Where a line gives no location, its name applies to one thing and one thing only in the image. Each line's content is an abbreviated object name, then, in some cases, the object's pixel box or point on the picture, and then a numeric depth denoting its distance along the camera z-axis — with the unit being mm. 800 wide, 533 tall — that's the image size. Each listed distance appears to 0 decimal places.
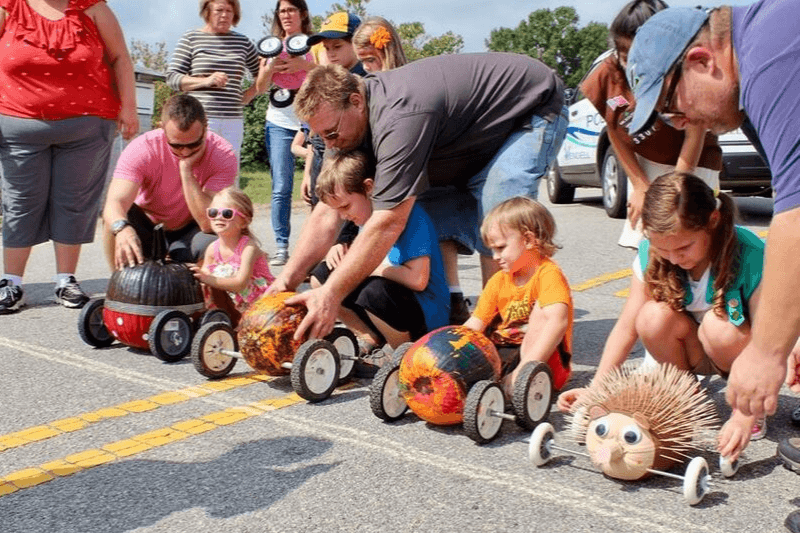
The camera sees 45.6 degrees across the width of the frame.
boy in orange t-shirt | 4094
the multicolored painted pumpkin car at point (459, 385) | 3623
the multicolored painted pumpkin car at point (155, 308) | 4984
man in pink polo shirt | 5695
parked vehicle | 10234
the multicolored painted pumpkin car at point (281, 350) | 4148
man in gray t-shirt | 4250
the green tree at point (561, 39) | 84188
